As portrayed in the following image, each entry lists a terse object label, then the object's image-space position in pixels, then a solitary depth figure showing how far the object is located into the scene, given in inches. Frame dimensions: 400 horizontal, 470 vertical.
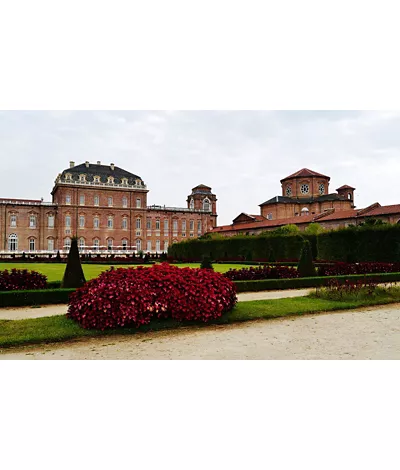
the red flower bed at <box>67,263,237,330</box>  251.9
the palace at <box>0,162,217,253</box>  2081.7
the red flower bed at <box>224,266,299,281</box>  511.2
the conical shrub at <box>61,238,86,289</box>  414.9
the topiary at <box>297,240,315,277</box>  547.5
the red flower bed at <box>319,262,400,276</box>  582.2
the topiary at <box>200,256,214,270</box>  512.6
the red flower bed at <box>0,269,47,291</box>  400.6
